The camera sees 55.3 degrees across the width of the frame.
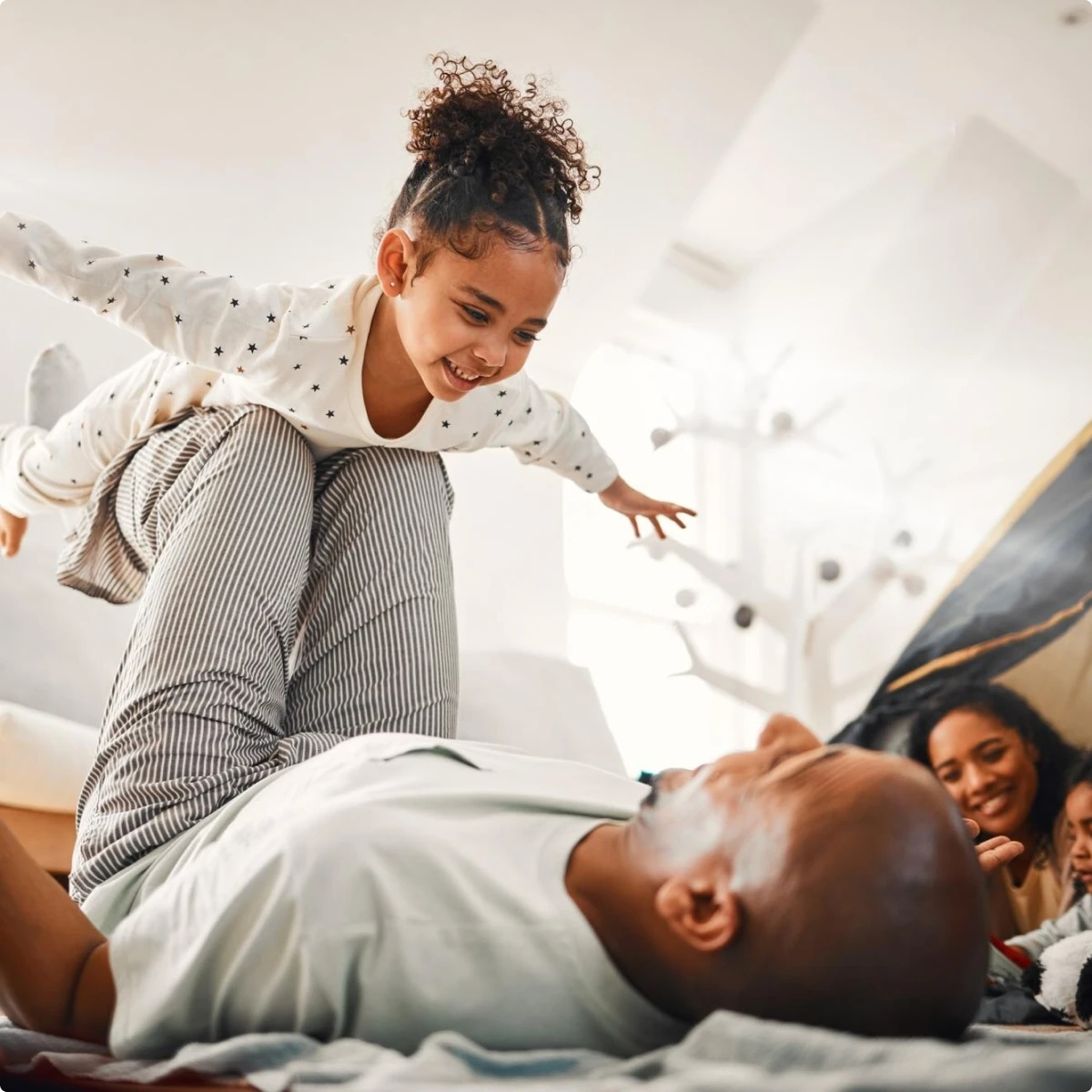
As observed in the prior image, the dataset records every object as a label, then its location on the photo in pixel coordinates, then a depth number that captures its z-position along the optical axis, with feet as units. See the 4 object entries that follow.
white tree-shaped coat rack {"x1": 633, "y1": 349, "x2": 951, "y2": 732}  6.39
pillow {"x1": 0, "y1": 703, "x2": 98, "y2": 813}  3.21
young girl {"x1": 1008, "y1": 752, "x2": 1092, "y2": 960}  4.49
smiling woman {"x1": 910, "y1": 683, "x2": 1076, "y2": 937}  4.81
